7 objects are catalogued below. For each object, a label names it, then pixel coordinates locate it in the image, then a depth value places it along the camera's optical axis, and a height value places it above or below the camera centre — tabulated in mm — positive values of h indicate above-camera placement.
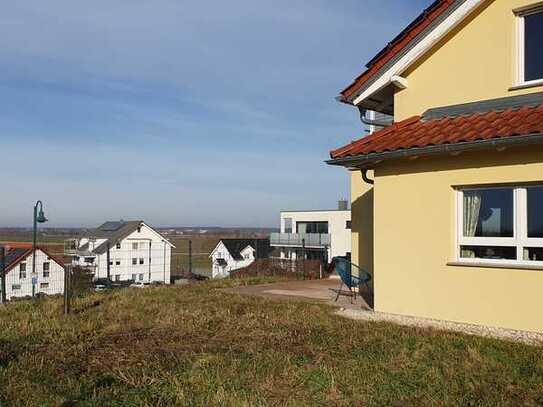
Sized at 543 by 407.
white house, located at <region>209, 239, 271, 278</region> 67812 -2409
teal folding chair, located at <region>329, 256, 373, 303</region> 10805 -764
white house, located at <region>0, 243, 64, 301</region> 28938 -2818
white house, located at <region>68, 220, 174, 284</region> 54094 -1620
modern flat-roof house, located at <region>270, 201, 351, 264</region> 57531 +225
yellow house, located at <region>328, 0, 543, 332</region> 7910 +1113
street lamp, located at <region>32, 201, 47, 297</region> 13914 +368
